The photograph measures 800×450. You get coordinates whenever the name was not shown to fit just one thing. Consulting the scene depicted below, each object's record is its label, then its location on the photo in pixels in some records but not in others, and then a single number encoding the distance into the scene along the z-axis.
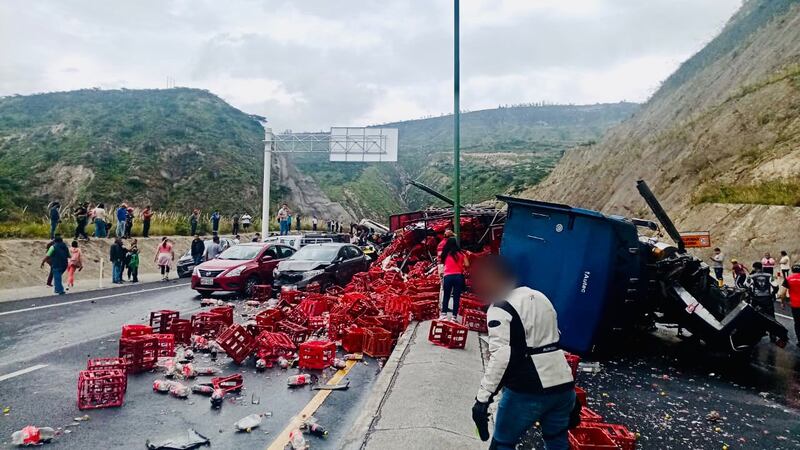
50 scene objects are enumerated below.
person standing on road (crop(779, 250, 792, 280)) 16.86
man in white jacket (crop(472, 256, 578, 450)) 3.51
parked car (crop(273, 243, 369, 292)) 14.55
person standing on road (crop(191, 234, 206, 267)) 20.55
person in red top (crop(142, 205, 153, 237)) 27.46
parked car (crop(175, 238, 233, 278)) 21.14
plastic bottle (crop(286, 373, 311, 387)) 6.71
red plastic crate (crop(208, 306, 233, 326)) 9.22
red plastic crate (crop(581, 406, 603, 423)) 4.71
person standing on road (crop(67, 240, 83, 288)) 16.69
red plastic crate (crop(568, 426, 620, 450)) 4.06
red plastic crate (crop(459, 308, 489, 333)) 9.38
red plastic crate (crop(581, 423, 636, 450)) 4.35
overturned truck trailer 8.21
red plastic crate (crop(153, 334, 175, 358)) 7.31
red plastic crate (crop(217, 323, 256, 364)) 7.61
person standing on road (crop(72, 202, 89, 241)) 22.38
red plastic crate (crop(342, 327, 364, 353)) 8.52
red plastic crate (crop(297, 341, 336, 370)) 7.45
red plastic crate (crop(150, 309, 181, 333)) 8.66
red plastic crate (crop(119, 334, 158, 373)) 6.98
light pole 12.41
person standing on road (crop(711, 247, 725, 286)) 17.39
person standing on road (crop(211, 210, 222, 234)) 31.48
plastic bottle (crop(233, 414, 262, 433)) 5.22
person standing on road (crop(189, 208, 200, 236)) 29.73
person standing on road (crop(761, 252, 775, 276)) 16.78
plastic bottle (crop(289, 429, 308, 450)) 4.72
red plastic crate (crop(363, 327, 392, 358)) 8.38
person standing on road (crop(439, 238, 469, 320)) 9.67
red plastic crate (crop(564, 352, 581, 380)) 7.18
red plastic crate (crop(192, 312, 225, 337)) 9.04
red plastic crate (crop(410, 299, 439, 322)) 10.16
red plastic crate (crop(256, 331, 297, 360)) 7.84
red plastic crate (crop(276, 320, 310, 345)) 8.70
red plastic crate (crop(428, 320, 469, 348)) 7.97
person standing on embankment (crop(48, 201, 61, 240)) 20.78
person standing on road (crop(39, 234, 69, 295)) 15.11
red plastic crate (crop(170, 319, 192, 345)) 8.59
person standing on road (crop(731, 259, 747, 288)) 15.85
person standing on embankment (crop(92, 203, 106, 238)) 23.95
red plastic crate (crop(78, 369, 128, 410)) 5.69
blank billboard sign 35.53
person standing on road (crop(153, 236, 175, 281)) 20.55
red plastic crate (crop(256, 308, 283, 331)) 8.77
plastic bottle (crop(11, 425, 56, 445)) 4.73
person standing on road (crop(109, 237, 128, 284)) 18.61
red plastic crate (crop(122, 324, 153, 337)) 7.64
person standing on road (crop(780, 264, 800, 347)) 10.37
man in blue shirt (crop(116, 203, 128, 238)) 24.05
